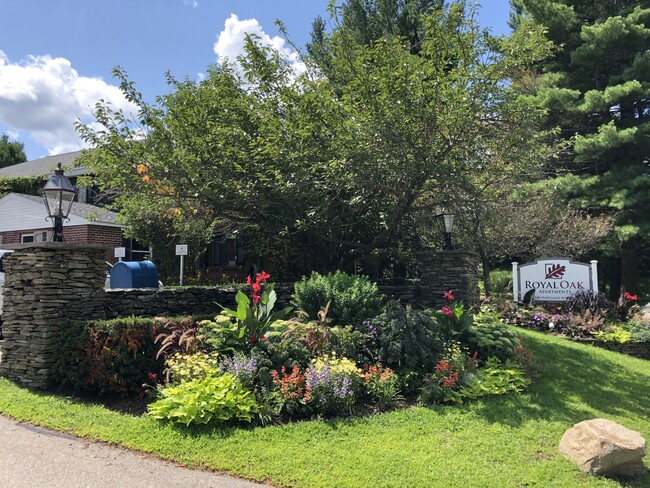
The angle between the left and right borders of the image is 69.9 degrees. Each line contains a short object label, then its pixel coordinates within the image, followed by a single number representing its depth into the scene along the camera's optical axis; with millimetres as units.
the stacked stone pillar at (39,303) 5996
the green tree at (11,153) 41406
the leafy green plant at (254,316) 5715
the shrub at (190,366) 5074
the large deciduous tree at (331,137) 6676
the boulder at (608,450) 3889
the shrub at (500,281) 18000
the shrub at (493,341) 6621
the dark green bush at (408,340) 5832
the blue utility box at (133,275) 8547
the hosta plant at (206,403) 4492
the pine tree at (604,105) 15016
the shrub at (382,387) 5223
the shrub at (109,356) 5504
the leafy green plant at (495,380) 5566
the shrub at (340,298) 6688
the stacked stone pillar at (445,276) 8891
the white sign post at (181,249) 12289
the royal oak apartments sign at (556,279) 12188
